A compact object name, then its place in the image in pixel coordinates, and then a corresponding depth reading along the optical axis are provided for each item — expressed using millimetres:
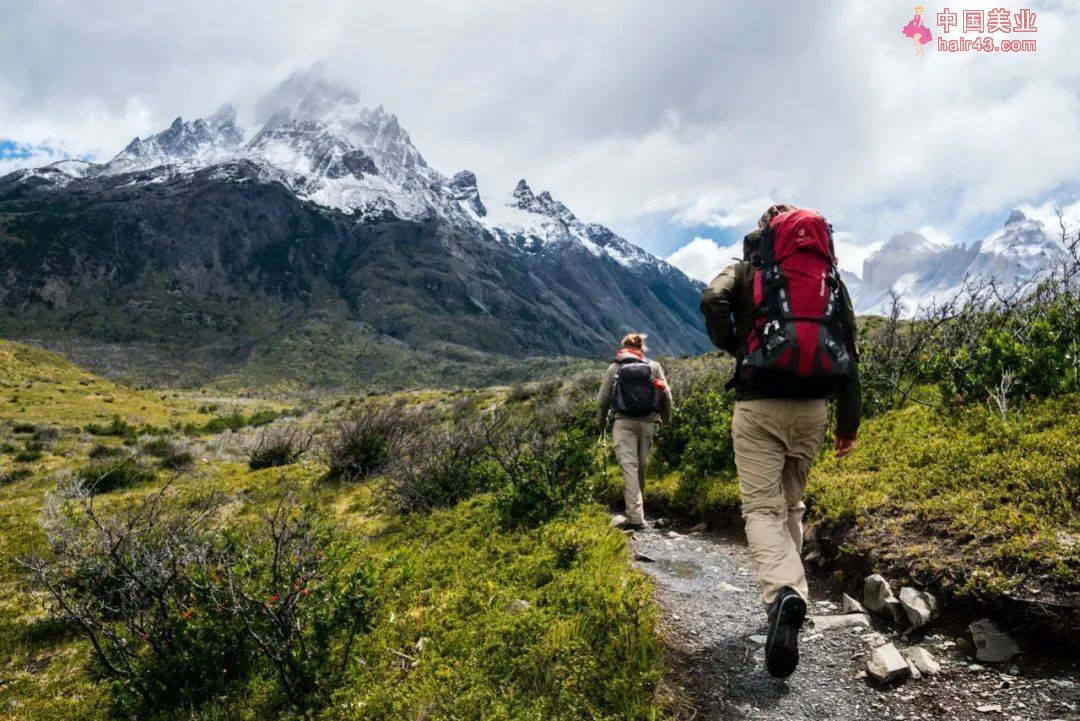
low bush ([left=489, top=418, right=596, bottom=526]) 6676
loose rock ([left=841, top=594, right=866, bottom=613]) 4199
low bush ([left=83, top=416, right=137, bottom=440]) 23844
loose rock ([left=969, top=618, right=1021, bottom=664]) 3338
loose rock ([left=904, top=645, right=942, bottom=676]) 3355
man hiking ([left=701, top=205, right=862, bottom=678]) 3521
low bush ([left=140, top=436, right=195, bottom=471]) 15659
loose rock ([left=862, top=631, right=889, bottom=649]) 3681
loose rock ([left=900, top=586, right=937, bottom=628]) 3750
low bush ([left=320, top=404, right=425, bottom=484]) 11961
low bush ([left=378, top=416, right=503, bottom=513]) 8516
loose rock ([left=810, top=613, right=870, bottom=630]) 3990
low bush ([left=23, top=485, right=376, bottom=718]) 3881
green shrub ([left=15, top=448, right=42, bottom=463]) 16359
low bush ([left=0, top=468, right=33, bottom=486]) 13780
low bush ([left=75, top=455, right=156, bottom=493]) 12598
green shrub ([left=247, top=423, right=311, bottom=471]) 14734
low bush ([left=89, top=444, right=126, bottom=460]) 17516
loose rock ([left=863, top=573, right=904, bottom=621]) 3971
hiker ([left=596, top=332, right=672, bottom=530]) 7266
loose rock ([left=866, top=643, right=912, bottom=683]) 3264
